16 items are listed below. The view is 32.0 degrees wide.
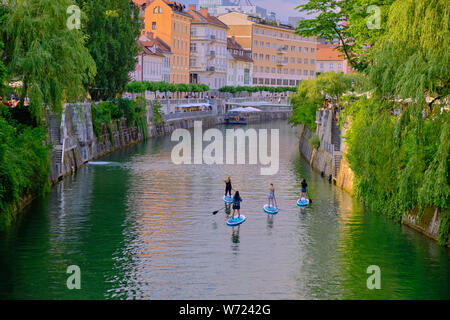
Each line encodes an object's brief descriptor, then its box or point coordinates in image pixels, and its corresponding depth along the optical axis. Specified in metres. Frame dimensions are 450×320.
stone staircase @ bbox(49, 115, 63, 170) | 49.25
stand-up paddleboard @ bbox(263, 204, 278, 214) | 39.59
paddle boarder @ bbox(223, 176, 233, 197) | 42.75
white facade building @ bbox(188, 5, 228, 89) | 145.62
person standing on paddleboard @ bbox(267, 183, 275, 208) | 39.67
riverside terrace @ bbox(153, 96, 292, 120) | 100.69
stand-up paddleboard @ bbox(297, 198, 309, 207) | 42.12
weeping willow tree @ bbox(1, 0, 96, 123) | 39.75
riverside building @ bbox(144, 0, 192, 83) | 130.12
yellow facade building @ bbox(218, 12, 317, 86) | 175.00
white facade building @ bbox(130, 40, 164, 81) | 113.56
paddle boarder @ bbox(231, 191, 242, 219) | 36.47
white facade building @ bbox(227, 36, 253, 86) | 163.50
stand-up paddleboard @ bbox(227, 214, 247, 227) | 36.28
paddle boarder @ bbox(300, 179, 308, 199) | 41.59
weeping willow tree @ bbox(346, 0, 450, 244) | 27.17
